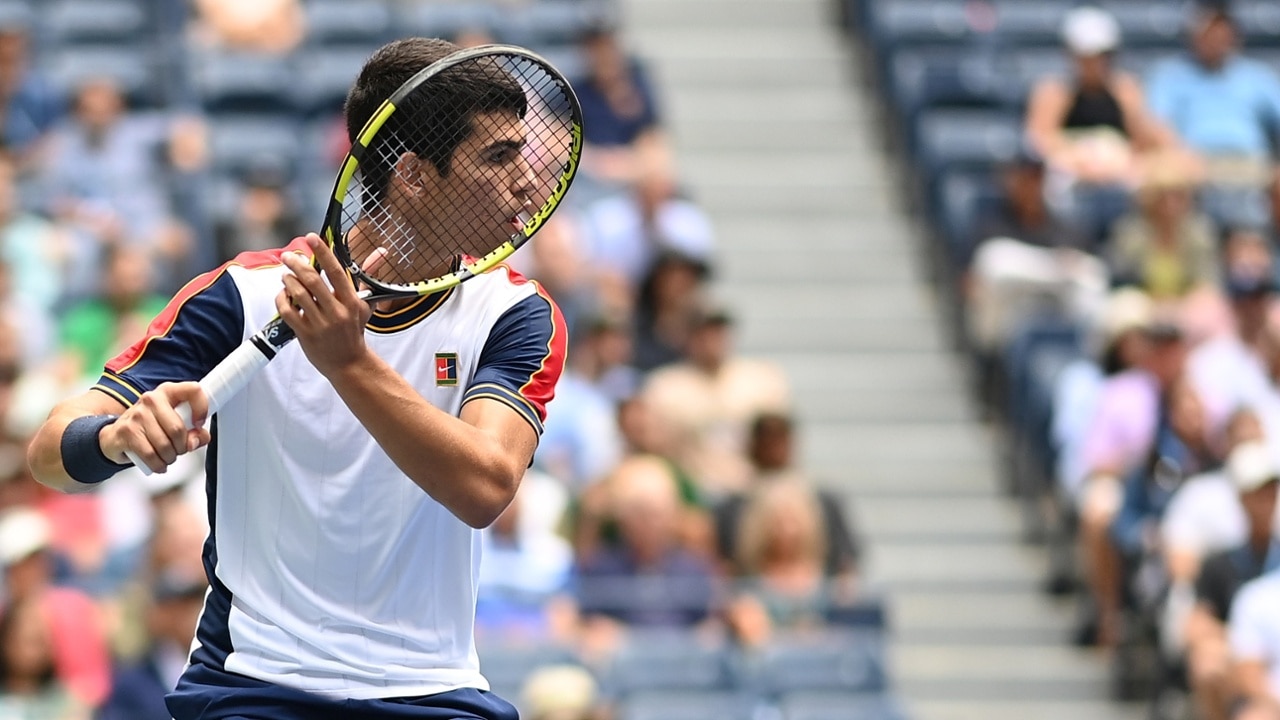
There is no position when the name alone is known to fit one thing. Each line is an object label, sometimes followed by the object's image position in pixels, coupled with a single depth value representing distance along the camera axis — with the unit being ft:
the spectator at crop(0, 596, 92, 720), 48.75
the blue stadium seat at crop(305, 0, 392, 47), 78.64
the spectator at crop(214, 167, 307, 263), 63.00
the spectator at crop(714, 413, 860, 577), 57.41
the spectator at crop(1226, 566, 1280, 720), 51.52
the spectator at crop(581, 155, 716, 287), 68.69
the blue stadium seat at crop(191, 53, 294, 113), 75.05
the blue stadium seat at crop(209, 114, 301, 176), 72.64
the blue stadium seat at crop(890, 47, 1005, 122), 78.84
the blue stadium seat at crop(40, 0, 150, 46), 78.23
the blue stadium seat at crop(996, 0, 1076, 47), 84.48
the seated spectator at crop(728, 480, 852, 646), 55.93
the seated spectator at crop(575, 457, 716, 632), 55.16
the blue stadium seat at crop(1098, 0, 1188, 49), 84.69
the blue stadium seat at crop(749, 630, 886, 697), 53.11
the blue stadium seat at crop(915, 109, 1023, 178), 77.20
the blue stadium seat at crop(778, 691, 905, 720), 51.75
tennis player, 21.68
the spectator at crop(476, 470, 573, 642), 54.19
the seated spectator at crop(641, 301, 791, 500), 61.31
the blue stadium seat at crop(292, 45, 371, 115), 74.95
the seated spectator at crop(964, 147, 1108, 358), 69.31
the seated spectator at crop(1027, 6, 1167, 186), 75.10
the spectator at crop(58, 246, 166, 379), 59.52
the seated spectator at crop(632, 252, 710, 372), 65.36
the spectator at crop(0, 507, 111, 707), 49.24
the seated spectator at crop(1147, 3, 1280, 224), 76.18
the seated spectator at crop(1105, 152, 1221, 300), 68.90
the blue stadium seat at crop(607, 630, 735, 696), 52.37
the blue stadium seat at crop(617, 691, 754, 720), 50.62
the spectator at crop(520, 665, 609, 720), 46.65
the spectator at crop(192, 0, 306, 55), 76.48
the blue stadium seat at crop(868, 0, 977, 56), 83.20
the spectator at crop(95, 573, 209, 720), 47.70
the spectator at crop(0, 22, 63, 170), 70.03
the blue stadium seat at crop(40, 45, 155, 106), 74.08
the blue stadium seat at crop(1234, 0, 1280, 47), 84.84
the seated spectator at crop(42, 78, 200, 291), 63.93
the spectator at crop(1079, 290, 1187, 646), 60.70
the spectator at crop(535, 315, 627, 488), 60.23
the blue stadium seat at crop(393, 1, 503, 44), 77.97
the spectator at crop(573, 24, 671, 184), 73.36
